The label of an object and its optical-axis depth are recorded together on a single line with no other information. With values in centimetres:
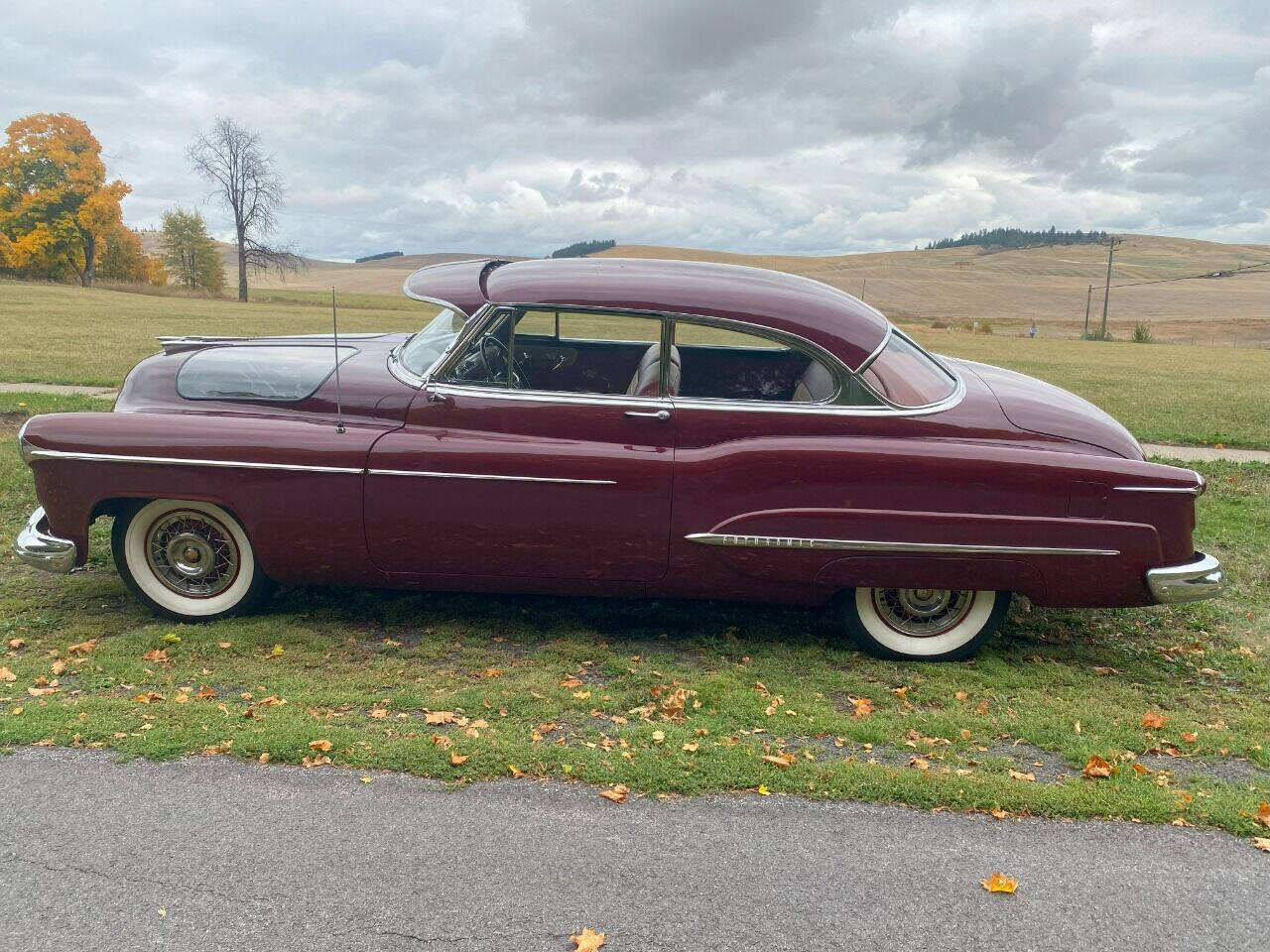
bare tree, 5953
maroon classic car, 412
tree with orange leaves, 4941
